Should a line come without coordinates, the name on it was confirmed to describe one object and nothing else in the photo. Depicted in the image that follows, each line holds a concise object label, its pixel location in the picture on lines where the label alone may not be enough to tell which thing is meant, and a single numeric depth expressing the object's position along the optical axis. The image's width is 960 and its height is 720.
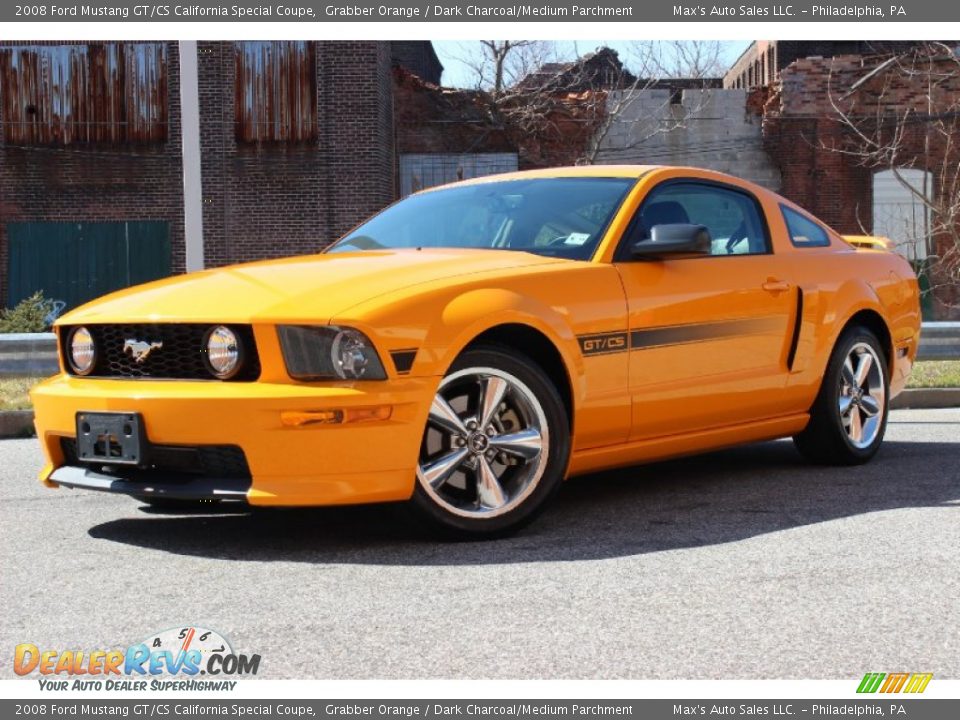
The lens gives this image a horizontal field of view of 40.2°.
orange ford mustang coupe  4.58
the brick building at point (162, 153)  25.41
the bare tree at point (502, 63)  27.98
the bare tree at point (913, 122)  27.55
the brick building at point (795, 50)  37.91
